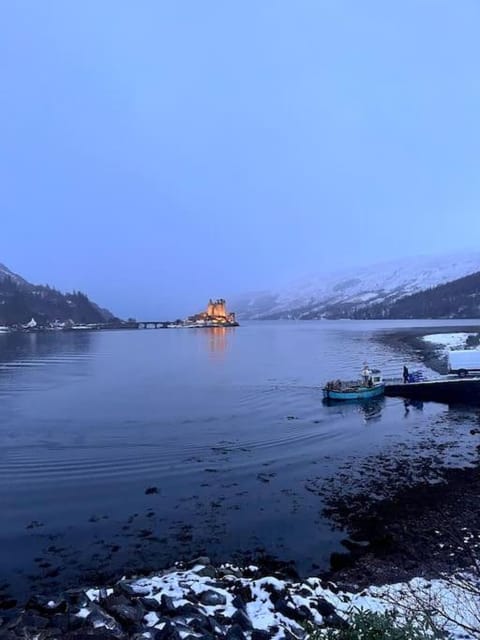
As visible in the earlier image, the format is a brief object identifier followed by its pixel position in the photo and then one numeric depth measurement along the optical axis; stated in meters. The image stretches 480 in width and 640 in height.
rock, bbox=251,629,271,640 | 11.19
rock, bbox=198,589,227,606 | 13.02
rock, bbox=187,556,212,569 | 16.05
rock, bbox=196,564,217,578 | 14.94
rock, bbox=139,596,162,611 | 12.80
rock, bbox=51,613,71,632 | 11.70
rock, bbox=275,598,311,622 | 12.37
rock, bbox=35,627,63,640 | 10.98
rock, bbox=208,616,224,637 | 11.51
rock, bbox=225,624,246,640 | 11.11
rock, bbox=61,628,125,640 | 11.02
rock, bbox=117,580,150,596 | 13.66
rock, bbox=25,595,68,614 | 12.86
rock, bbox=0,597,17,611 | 14.10
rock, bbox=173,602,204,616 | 12.30
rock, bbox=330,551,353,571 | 16.49
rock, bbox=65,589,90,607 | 12.84
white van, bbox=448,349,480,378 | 54.97
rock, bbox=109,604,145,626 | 12.06
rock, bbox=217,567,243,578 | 15.16
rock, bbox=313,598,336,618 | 12.69
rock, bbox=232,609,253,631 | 11.84
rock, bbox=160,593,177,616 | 12.52
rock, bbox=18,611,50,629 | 11.92
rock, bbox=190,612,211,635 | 11.51
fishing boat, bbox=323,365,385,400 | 48.66
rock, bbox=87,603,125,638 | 11.45
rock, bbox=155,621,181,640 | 11.05
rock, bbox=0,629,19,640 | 10.89
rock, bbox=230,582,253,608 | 13.48
